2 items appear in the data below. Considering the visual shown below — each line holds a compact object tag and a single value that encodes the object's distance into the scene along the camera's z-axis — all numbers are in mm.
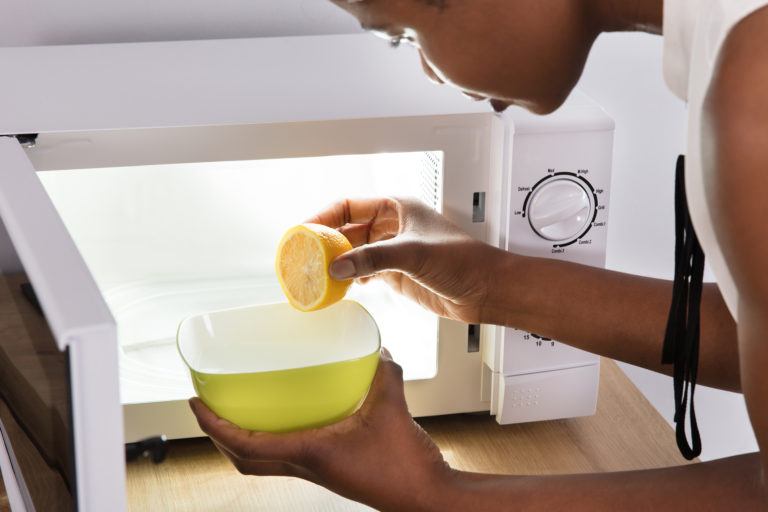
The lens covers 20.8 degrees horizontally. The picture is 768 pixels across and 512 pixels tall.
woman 1205
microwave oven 1454
